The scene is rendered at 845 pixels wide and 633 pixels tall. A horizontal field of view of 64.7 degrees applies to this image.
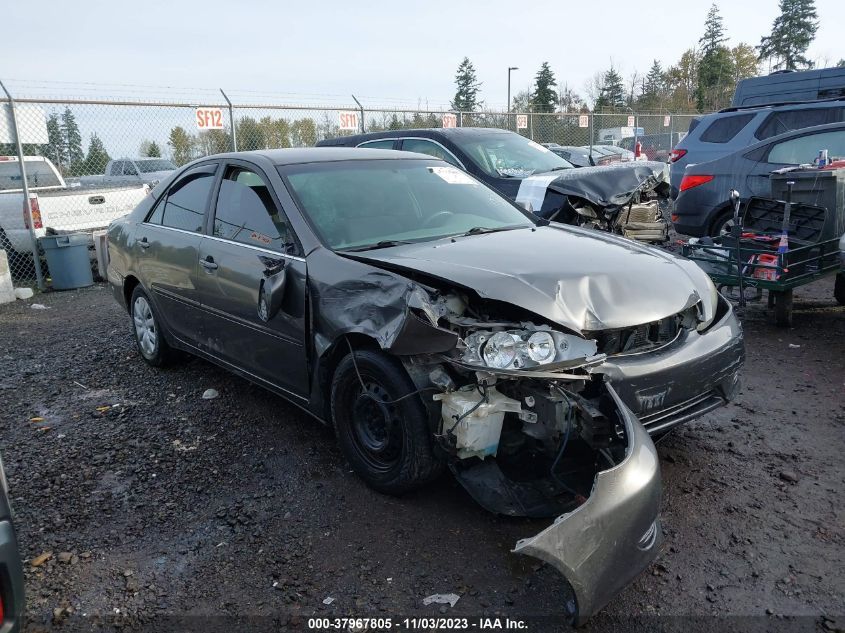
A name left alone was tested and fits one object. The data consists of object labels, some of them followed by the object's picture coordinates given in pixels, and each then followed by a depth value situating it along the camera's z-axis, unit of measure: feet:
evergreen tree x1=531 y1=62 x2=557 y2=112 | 204.11
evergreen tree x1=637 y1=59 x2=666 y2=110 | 175.87
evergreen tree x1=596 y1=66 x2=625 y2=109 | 195.00
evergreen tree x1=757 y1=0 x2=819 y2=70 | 178.91
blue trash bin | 29.89
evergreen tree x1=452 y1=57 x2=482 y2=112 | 240.73
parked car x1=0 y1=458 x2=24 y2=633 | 6.25
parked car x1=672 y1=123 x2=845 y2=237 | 24.82
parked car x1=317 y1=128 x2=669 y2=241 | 22.33
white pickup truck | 30.25
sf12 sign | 34.70
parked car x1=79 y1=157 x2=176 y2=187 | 44.70
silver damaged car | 9.00
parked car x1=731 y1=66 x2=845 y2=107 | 40.40
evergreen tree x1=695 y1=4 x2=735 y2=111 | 157.69
